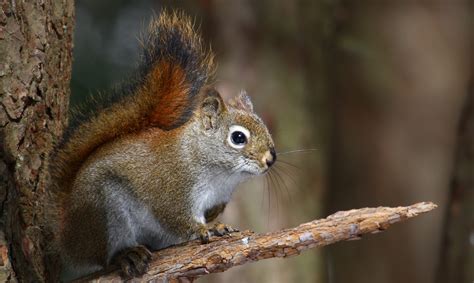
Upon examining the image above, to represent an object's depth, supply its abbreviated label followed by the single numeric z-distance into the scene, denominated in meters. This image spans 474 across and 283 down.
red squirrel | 3.28
